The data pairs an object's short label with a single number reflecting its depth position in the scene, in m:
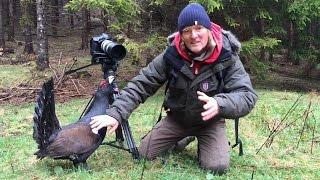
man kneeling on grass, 4.03
